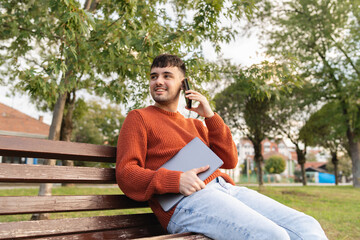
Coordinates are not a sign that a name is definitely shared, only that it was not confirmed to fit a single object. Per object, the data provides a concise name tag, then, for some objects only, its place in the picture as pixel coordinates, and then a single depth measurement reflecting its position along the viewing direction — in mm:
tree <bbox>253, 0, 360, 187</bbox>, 16656
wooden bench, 1766
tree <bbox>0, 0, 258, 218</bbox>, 3561
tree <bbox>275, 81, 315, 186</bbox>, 19219
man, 1665
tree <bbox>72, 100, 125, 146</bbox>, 27462
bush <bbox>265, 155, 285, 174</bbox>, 51575
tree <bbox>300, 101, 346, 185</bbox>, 18641
